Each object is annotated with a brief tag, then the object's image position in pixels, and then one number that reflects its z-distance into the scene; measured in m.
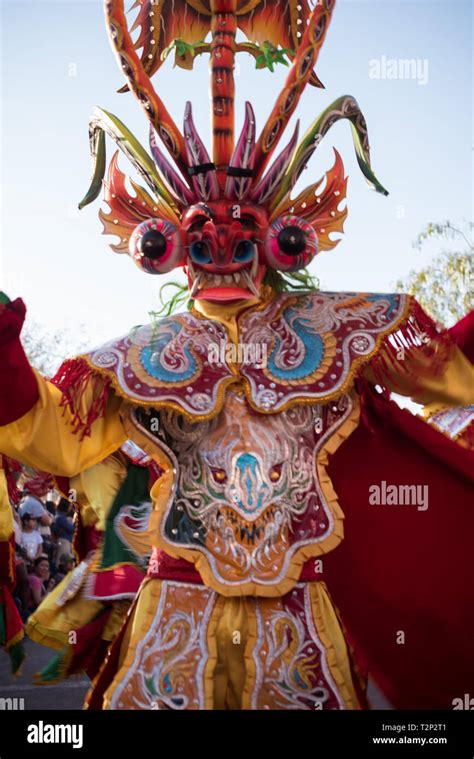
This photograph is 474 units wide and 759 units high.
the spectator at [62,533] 11.16
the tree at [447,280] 16.77
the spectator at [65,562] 11.19
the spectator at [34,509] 10.51
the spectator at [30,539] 10.21
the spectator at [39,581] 9.52
